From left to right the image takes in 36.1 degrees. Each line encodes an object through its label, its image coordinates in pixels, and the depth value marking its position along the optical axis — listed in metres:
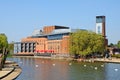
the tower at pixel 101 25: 101.55
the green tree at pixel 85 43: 72.96
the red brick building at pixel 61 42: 102.39
